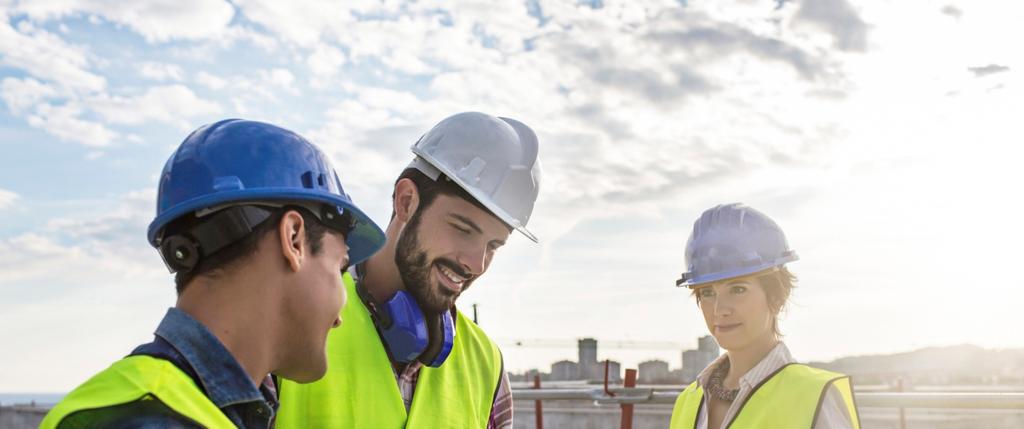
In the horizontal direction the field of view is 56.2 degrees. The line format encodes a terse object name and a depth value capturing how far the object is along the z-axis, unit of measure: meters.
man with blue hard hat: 1.83
